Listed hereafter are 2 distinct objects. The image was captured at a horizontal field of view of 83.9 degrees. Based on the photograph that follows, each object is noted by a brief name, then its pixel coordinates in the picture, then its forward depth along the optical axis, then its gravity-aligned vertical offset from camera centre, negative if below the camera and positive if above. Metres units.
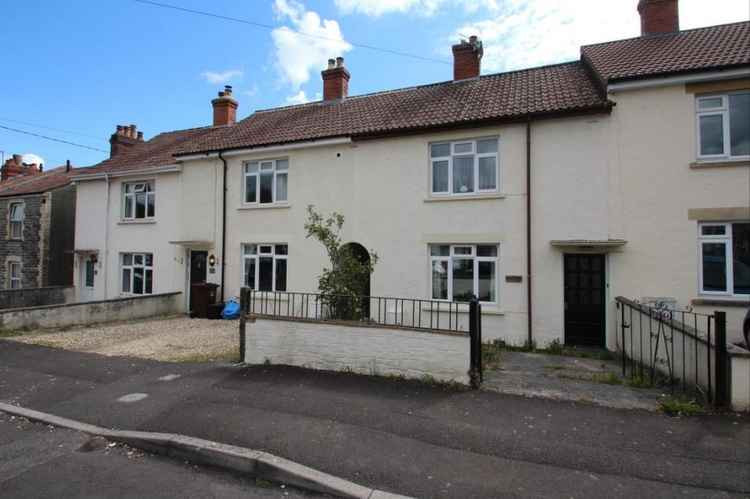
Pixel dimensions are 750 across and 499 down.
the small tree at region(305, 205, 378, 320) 7.78 -0.36
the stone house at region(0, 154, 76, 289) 18.52 +1.19
